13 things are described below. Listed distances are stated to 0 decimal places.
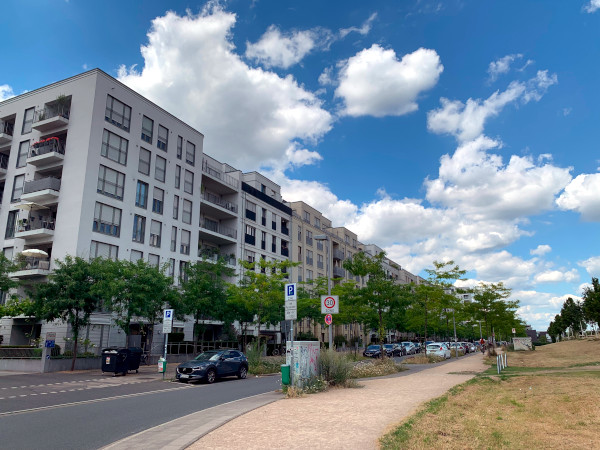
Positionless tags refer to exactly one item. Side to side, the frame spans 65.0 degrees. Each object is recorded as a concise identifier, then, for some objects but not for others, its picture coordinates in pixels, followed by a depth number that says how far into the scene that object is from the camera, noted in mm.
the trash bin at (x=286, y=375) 15539
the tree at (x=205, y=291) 34125
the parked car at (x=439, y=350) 39934
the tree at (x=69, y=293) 26750
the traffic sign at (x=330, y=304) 18016
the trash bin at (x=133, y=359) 24875
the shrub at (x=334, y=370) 16828
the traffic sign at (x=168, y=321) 22578
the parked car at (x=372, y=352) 41750
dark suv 20906
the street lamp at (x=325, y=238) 23166
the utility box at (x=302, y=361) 15484
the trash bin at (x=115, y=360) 23844
